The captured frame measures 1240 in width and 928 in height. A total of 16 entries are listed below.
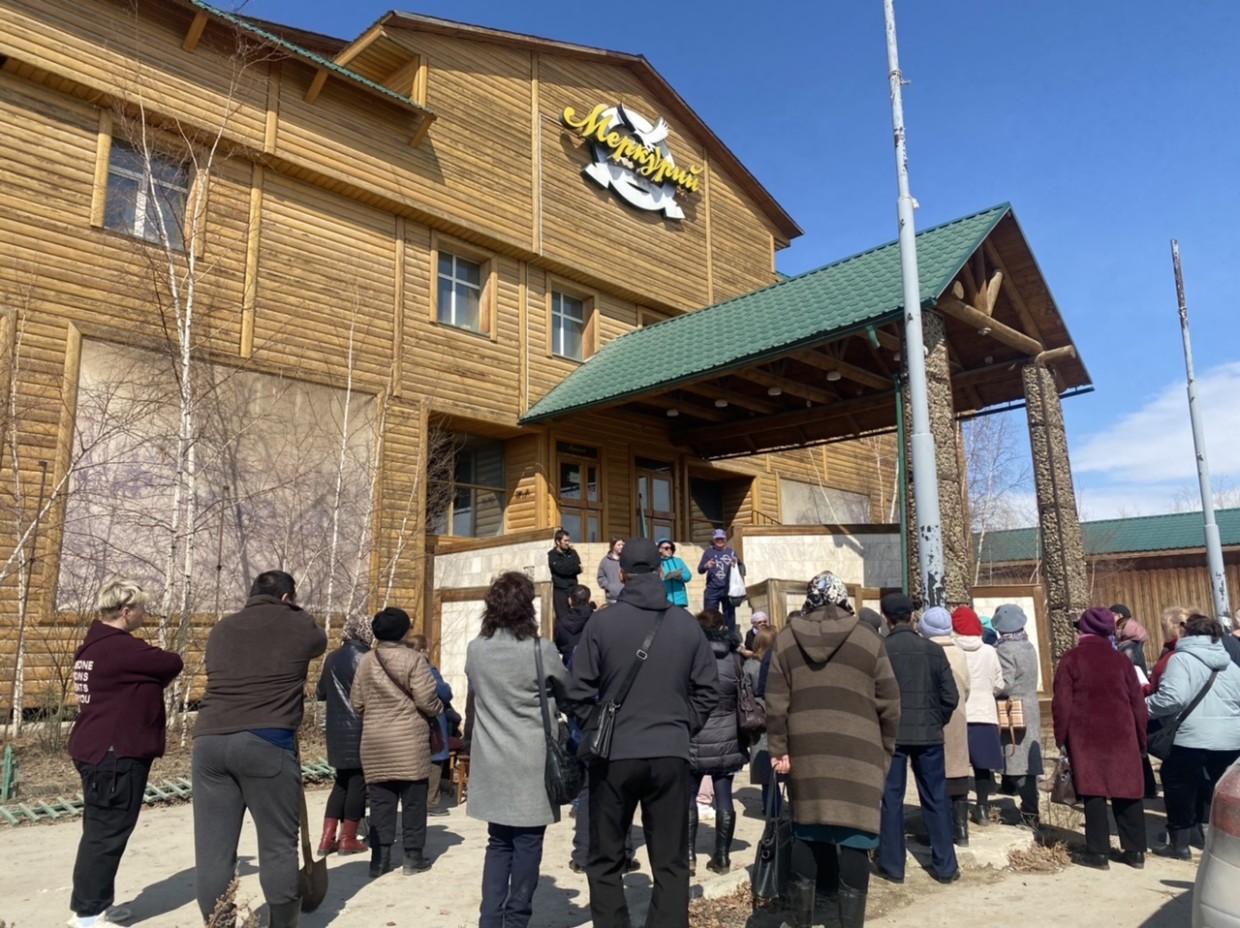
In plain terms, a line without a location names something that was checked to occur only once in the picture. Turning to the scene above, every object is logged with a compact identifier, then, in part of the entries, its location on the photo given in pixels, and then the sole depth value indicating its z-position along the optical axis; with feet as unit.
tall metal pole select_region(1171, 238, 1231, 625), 49.29
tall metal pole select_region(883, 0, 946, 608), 28.17
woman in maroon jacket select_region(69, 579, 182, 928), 14.80
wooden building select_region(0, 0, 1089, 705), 36.99
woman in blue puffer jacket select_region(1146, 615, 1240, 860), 20.89
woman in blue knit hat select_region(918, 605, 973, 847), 20.75
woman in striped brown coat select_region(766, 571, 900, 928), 14.26
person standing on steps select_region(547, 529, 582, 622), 36.11
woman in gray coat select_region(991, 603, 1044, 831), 23.57
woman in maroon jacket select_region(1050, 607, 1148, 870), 19.67
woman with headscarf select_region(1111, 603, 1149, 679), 25.46
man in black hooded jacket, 12.91
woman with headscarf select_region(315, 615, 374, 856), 20.26
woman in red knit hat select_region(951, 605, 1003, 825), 22.56
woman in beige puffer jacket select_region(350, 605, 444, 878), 18.81
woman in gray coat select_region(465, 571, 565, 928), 13.66
